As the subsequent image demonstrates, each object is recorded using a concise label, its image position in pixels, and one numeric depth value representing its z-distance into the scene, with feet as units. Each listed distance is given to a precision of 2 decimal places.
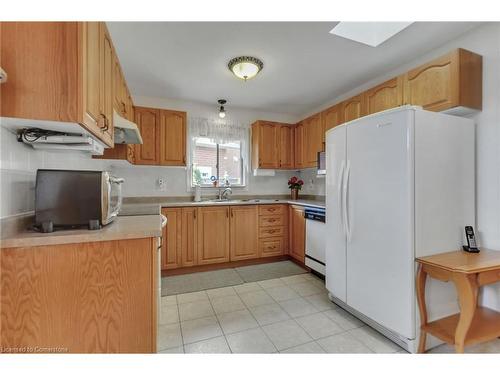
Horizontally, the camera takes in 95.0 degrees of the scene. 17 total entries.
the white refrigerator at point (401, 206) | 5.12
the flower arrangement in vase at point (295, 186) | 13.30
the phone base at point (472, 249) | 5.50
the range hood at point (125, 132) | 6.07
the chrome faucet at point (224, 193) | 12.24
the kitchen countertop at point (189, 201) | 10.02
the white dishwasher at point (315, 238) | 9.11
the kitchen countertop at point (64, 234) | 3.37
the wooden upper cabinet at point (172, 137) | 10.64
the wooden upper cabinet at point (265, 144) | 12.50
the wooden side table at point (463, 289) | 4.46
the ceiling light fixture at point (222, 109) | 11.58
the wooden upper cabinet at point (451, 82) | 5.79
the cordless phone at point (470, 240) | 5.55
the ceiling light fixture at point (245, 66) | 7.55
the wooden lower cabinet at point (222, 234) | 9.83
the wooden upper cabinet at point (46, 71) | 3.15
